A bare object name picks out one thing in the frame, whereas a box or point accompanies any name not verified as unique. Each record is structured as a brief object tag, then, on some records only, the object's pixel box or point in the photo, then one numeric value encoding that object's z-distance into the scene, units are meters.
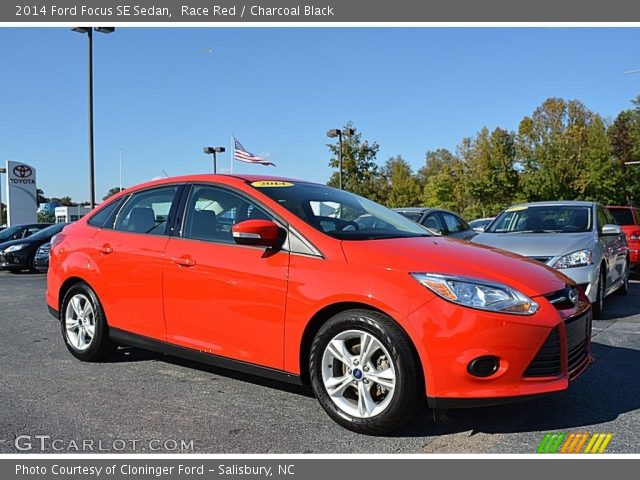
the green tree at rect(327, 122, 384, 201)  35.44
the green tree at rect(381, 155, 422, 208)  46.69
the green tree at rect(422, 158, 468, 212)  46.53
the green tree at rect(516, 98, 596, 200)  40.78
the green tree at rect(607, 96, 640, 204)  44.22
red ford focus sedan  3.15
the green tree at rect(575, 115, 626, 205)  40.00
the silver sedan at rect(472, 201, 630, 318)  6.74
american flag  22.50
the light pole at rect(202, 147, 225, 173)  27.29
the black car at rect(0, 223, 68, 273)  14.53
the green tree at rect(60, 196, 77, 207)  126.14
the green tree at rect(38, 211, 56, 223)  76.28
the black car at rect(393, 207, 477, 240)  10.38
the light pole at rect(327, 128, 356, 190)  25.17
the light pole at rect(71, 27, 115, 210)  16.23
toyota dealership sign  29.56
